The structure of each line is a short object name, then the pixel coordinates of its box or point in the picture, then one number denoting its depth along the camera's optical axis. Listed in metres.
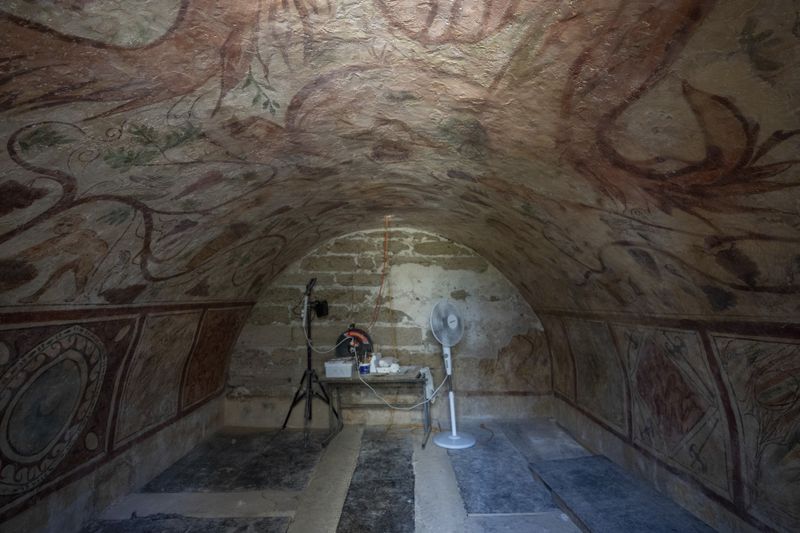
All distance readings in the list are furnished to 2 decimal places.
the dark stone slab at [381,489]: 3.96
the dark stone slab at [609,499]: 3.57
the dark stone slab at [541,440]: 5.45
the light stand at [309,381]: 6.26
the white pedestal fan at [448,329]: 5.91
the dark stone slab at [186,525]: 3.89
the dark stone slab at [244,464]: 4.80
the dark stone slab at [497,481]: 4.24
